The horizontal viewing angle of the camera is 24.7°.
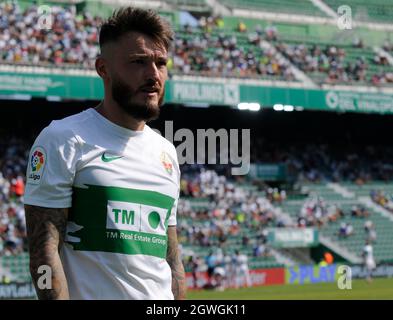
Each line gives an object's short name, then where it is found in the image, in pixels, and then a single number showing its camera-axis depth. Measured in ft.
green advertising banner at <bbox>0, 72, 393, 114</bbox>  97.76
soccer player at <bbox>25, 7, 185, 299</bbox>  12.06
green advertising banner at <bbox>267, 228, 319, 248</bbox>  110.32
